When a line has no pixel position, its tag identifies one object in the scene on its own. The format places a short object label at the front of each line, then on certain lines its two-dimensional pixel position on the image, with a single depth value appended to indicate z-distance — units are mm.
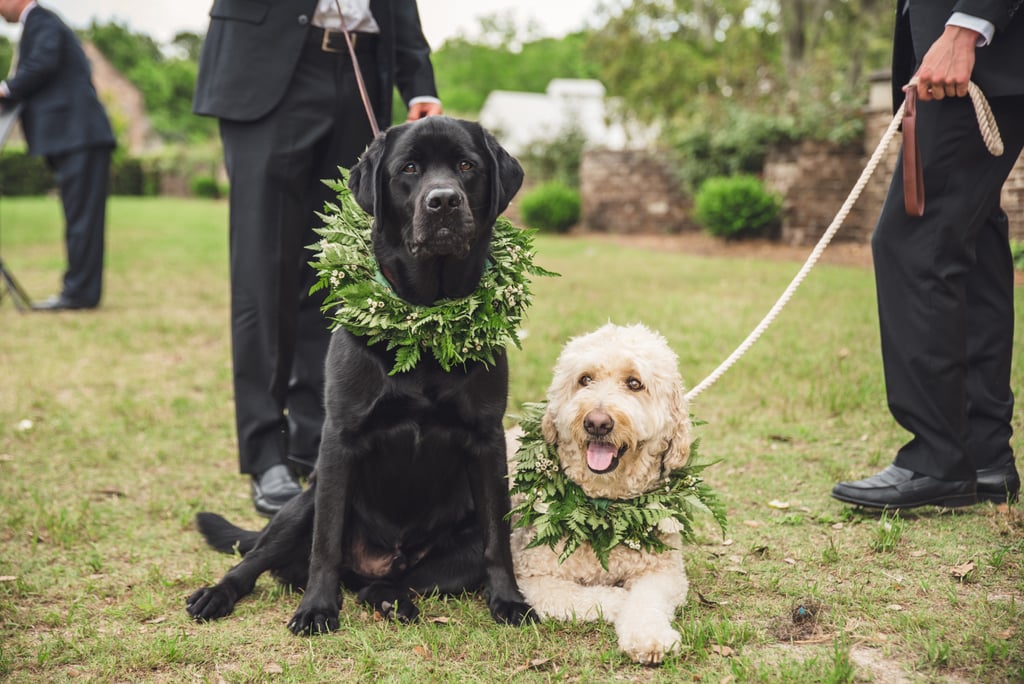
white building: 32250
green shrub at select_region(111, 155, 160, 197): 42562
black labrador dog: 2943
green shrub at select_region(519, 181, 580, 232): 18156
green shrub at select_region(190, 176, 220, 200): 40531
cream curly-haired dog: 2898
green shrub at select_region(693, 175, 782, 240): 14258
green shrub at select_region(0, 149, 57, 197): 35938
